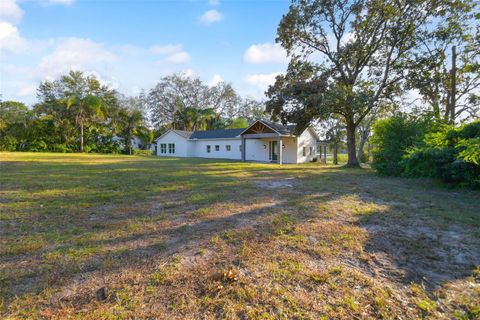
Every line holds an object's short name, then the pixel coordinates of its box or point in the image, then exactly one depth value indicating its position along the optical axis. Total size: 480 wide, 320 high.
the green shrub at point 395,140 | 12.63
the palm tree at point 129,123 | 35.25
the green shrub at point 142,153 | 35.83
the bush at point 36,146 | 31.58
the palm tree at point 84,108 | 31.39
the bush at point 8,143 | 30.61
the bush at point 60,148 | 31.81
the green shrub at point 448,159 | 7.94
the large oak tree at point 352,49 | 16.62
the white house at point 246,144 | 23.83
